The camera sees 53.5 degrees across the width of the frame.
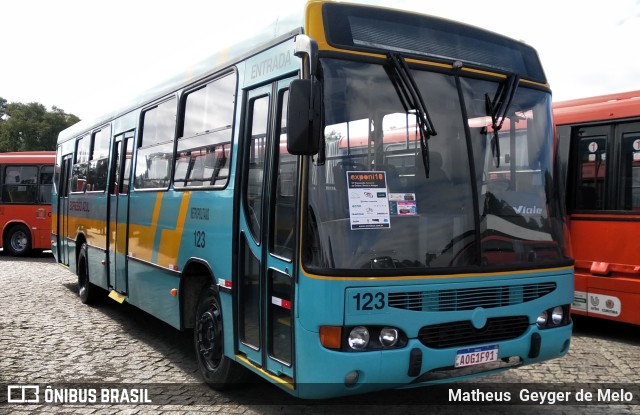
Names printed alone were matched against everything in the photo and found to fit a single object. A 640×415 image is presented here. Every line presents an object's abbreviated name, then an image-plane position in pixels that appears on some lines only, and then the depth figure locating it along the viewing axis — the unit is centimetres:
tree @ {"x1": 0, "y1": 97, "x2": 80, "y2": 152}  7656
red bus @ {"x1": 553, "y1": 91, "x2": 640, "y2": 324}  755
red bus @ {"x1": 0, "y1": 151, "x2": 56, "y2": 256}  1923
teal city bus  414
